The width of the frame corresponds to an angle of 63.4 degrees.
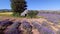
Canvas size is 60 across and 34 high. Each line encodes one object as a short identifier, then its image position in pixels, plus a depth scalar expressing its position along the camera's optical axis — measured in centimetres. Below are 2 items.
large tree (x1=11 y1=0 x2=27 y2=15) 910
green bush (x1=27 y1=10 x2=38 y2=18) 808
